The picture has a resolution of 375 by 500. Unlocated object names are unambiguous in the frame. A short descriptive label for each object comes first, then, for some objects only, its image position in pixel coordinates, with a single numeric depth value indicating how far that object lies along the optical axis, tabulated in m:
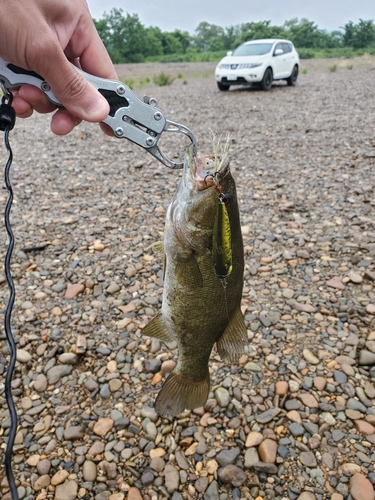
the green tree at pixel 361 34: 46.91
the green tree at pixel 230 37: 58.50
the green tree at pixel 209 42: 58.84
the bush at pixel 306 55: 37.97
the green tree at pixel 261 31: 49.47
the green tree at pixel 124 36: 50.25
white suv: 14.74
